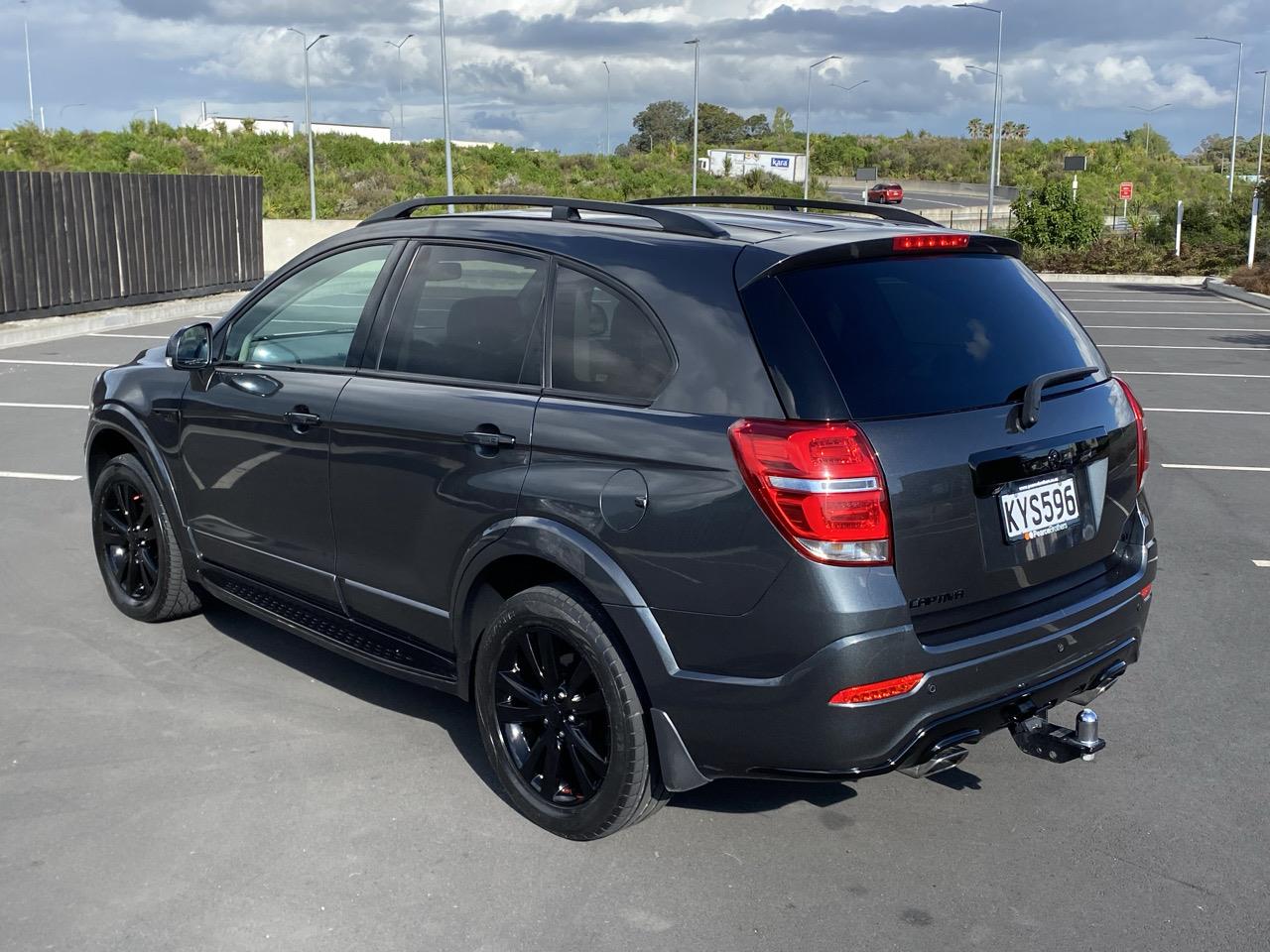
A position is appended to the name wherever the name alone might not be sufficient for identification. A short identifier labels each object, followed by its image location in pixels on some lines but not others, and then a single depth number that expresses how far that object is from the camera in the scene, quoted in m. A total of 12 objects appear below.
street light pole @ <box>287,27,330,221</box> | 42.39
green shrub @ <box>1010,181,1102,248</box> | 35.22
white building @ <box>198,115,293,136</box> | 69.75
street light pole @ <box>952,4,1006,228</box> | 46.16
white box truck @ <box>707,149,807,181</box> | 75.31
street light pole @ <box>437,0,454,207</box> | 33.59
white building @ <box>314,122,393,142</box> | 99.31
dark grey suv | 3.28
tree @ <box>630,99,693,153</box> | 108.94
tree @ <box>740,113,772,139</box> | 110.94
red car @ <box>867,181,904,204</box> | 59.22
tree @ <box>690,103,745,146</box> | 109.81
